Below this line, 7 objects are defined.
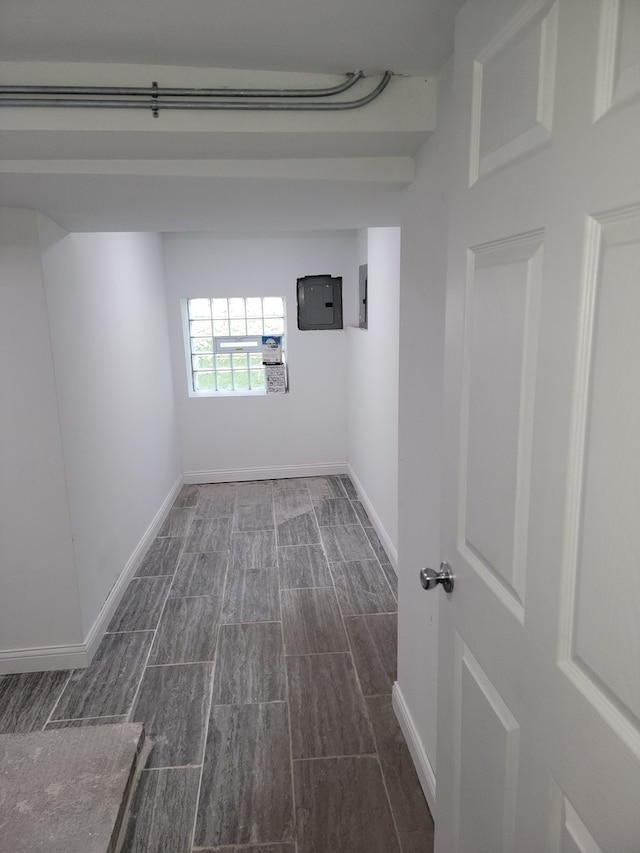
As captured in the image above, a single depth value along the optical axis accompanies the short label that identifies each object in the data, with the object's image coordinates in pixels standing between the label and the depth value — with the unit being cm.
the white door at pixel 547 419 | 67
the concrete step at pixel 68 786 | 168
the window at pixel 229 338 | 511
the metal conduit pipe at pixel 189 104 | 134
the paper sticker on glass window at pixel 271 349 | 517
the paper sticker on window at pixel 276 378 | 518
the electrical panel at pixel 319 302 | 497
